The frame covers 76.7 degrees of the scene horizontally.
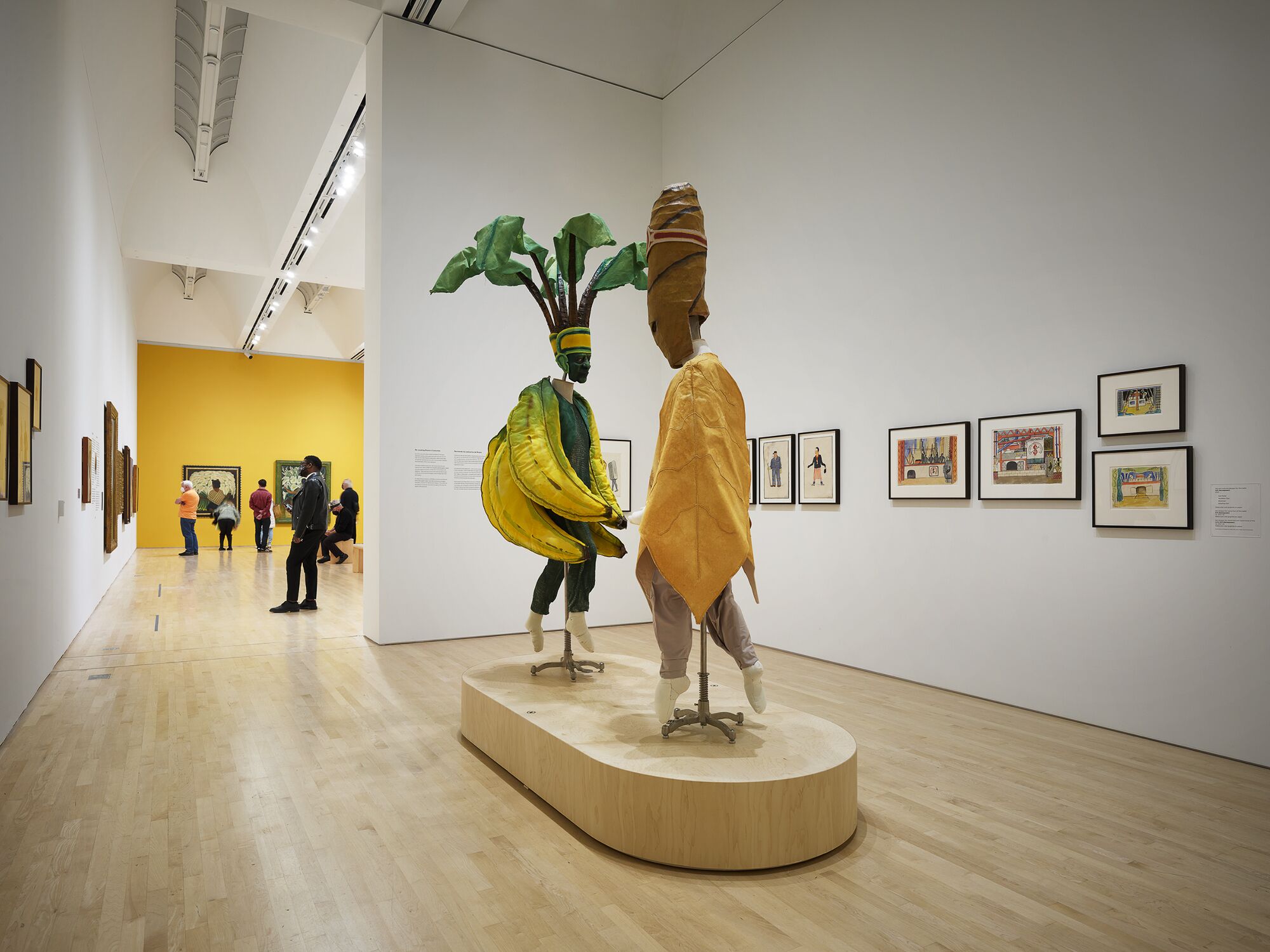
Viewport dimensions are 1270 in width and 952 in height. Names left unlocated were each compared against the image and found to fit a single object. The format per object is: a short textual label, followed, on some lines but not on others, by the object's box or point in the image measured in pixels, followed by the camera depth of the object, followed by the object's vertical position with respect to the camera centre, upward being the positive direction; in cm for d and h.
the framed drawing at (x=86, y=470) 798 -1
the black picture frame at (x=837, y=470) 678 +4
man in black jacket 859 -65
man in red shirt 1664 -86
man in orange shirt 1650 -88
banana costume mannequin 414 +19
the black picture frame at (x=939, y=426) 568 +20
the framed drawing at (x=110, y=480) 1075 -15
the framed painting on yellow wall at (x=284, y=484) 2066 -34
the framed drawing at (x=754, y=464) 778 +10
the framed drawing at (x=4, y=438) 416 +16
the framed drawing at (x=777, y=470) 732 +4
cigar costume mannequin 327 -3
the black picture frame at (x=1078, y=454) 498 +14
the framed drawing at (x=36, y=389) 502 +51
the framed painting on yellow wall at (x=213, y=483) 1973 -32
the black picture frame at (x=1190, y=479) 442 +0
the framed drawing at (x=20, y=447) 437 +12
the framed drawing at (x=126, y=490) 1437 -39
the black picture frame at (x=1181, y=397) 444 +45
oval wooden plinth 293 -118
